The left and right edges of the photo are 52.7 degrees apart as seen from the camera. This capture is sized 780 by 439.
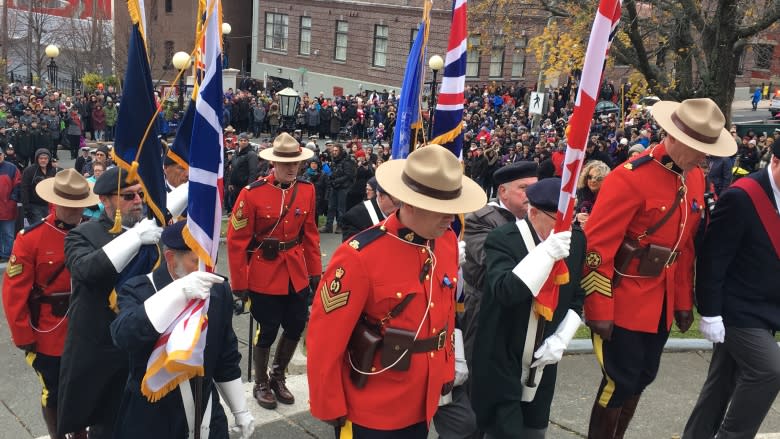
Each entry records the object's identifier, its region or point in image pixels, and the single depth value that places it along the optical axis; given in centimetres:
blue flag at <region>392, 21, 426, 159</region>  542
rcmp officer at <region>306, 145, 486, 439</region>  353
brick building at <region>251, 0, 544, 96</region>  4119
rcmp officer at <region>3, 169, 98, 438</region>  514
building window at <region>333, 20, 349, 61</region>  4441
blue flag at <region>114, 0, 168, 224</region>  411
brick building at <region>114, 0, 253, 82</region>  4897
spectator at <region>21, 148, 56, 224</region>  1255
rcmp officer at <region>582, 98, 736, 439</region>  463
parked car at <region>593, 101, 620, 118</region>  3261
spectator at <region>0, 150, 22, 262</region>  1228
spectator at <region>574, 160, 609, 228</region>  830
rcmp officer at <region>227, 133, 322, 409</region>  613
